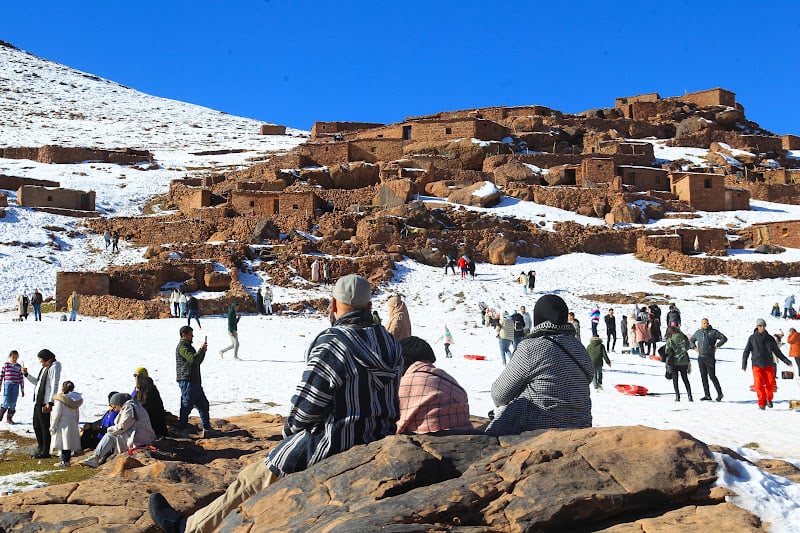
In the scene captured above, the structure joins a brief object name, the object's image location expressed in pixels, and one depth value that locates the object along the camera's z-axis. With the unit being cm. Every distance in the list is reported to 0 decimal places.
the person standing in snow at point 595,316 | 2101
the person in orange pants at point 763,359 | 1158
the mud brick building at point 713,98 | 6391
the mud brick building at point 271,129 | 8769
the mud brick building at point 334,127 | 6462
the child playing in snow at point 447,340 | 1712
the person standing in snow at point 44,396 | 900
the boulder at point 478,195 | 3784
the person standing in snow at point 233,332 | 1630
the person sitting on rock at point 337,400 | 438
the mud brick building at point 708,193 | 4078
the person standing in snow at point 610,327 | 1961
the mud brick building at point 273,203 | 3747
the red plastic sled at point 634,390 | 1334
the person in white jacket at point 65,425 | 863
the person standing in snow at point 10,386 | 1065
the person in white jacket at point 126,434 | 834
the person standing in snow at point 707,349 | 1245
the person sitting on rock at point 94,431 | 935
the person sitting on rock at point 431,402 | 501
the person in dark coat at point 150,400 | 908
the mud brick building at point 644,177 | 4397
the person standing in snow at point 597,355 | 1377
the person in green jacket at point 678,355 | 1249
